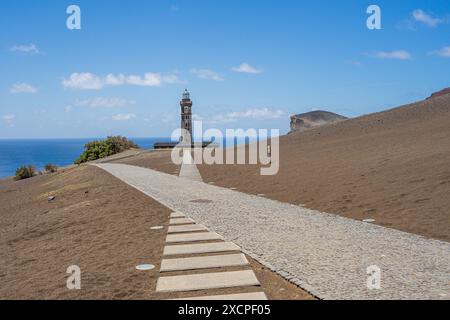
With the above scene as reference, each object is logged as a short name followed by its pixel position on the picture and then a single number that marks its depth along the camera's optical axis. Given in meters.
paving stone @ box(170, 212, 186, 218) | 12.15
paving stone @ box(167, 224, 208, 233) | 10.18
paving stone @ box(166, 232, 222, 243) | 9.22
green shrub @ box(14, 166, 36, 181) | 47.47
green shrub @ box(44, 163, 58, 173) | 49.73
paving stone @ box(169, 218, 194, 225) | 11.20
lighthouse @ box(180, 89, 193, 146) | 63.31
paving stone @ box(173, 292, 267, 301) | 5.83
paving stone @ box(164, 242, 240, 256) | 8.25
